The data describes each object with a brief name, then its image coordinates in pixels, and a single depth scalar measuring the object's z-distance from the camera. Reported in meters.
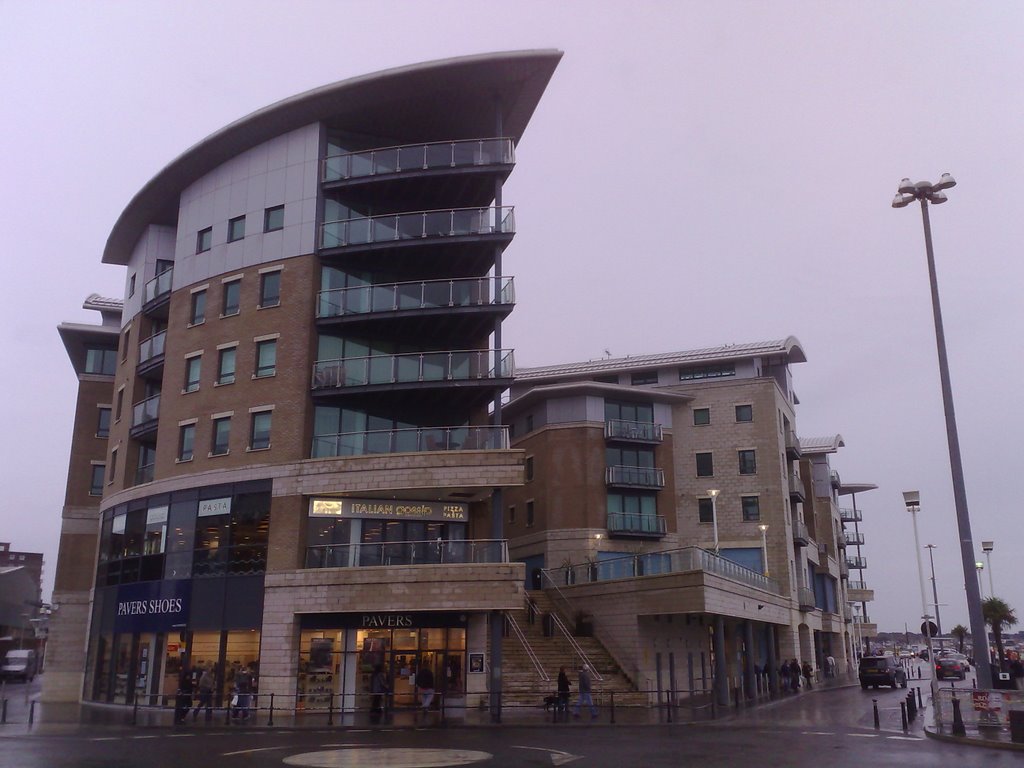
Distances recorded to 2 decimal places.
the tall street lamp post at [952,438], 21.97
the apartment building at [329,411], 31.98
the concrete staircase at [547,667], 32.22
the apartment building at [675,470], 52.41
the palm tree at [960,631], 108.22
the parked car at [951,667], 51.97
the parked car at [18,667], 64.06
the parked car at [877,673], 46.88
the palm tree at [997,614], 58.54
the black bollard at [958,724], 21.40
